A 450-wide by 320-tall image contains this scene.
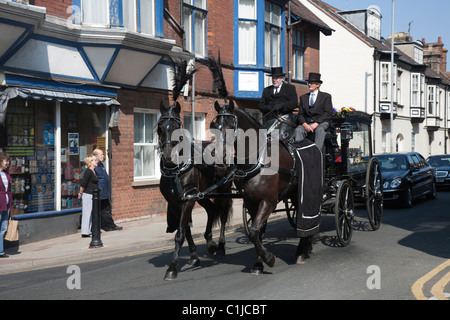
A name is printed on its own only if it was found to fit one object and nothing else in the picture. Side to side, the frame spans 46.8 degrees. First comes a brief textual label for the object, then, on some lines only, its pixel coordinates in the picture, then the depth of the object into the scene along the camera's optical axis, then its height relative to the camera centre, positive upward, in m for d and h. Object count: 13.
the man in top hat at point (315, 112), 9.09 +0.60
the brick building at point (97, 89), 11.65 +1.56
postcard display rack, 11.71 -0.40
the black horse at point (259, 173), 7.23 -0.39
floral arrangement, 10.67 +0.66
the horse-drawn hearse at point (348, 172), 9.57 -0.56
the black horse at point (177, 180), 7.35 -0.51
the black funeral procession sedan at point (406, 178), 15.76 -1.05
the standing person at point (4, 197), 10.07 -0.94
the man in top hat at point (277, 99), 8.55 +0.78
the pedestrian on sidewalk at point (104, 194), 13.09 -1.19
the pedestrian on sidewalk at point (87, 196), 12.50 -1.17
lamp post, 31.68 +5.06
